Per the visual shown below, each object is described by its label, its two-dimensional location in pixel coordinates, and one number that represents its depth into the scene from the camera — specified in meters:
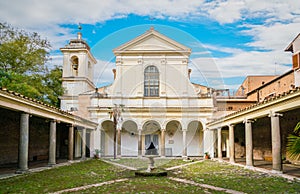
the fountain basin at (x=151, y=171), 10.91
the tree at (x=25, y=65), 18.93
